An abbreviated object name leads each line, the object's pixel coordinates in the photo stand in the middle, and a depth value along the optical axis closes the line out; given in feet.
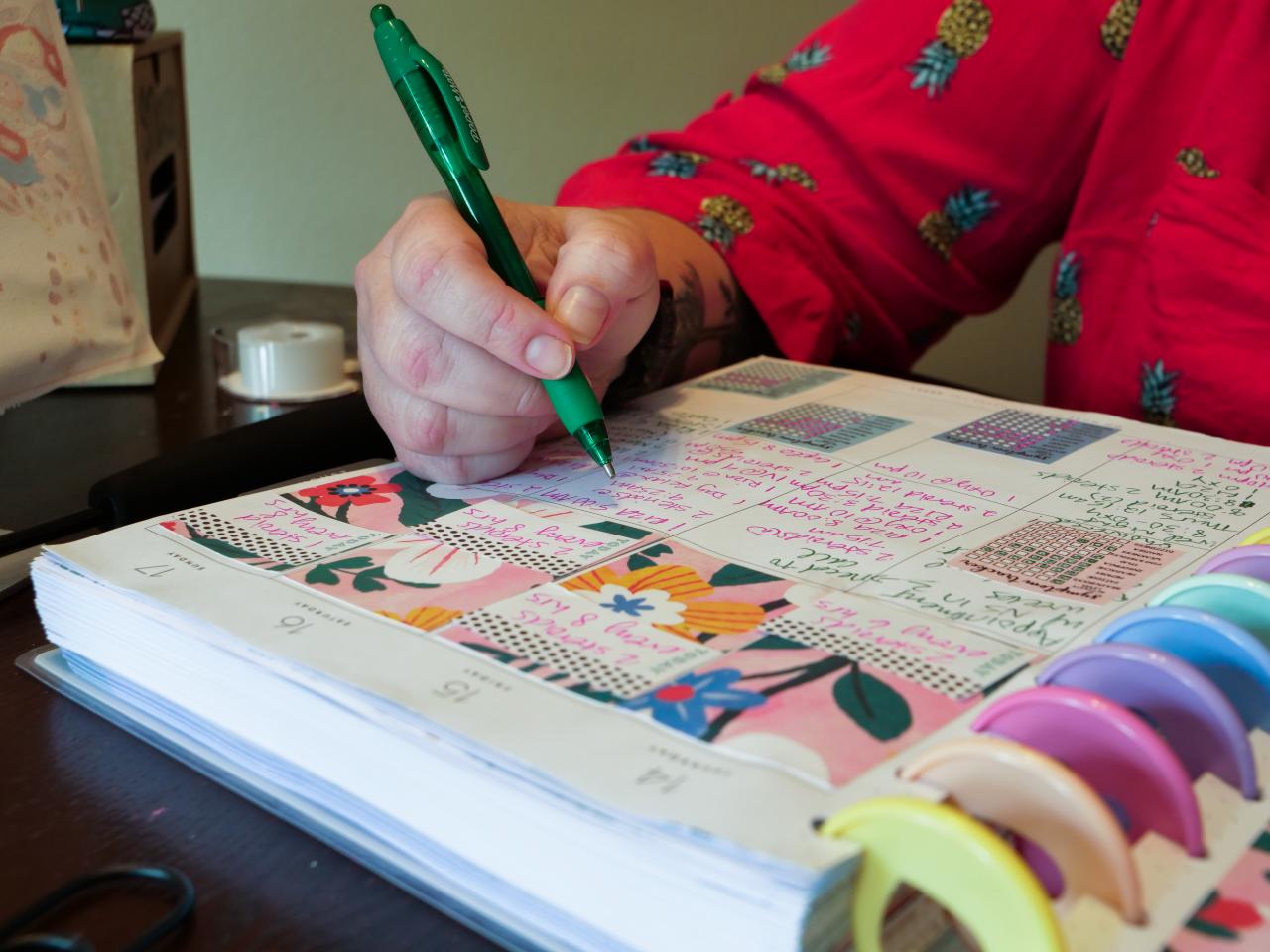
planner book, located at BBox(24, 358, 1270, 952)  0.70
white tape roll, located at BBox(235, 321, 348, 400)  2.28
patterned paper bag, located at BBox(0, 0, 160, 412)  1.50
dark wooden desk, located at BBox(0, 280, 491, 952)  0.82
